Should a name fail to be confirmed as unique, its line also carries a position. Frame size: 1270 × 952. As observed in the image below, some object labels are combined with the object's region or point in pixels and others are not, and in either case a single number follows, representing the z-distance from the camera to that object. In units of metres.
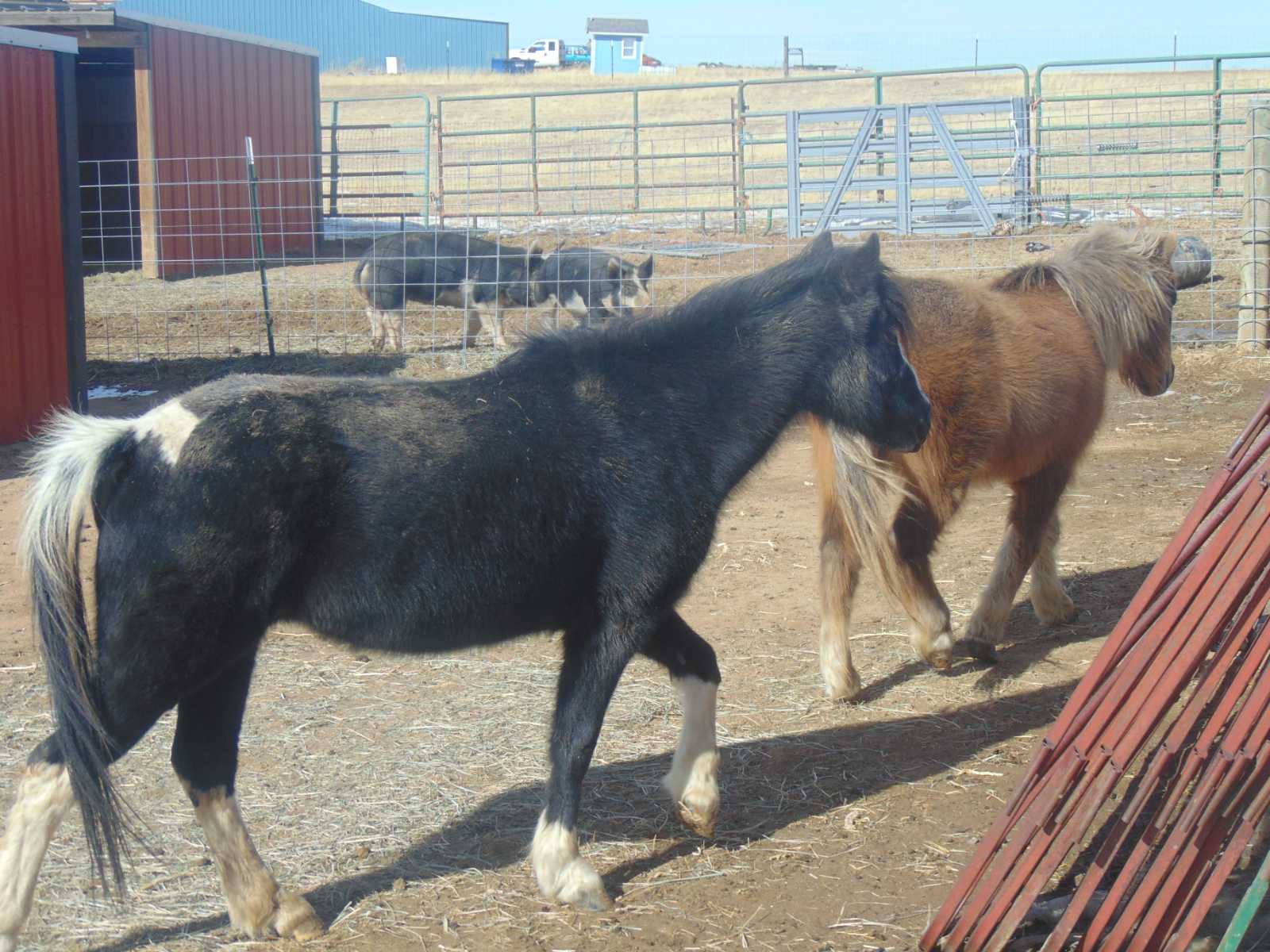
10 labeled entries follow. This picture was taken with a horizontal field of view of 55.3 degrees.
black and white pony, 2.91
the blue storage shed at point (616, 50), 79.14
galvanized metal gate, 16.95
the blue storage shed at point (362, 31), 50.78
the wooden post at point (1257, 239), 10.73
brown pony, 4.75
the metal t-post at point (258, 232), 11.84
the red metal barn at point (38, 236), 9.05
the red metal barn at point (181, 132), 15.73
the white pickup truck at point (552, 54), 82.74
